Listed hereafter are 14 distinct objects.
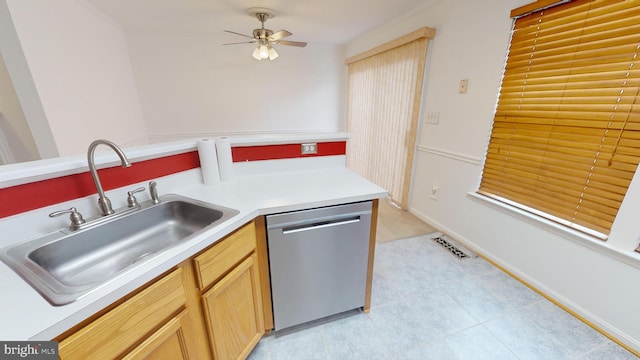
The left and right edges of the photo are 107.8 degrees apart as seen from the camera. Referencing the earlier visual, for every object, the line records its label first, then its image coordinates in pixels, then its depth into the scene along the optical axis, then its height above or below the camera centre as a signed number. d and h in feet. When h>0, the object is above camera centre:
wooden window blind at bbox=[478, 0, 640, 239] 4.17 +0.04
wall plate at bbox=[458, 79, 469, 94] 6.96 +0.82
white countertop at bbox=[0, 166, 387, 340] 1.74 -1.42
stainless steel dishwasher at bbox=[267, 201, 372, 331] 3.92 -2.56
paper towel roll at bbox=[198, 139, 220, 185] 4.44 -0.89
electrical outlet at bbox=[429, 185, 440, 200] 8.43 -2.73
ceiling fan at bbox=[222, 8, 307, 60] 8.70 +2.78
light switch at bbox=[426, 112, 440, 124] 8.13 -0.14
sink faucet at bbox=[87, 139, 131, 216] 2.84 -0.73
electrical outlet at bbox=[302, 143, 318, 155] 5.41 -0.77
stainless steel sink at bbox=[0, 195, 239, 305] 2.16 -1.59
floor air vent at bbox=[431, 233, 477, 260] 7.00 -4.07
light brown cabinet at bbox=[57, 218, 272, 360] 2.04 -2.17
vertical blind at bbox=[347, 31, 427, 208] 8.95 +0.08
